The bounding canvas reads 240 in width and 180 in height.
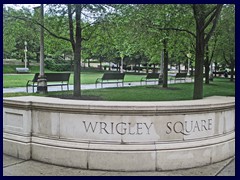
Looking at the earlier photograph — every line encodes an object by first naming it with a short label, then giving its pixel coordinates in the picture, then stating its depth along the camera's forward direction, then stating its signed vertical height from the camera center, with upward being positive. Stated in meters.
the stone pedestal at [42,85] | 10.04 -0.38
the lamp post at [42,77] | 9.66 -0.13
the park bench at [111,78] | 8.45 -0.11
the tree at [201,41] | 6.04 +0.72
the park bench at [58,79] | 9.73 -0.15
